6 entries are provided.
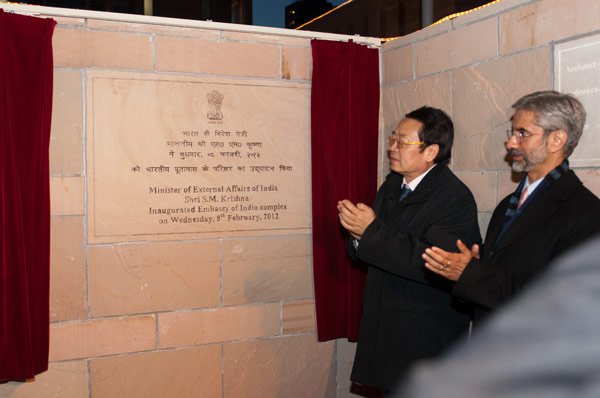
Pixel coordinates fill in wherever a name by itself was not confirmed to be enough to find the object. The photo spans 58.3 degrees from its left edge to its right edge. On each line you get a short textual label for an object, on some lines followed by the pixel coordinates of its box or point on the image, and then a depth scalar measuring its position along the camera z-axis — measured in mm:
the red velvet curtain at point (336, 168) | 3170
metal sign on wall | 2107
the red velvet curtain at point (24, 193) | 2562
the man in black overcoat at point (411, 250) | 2322
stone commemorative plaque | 2807
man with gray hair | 1811
